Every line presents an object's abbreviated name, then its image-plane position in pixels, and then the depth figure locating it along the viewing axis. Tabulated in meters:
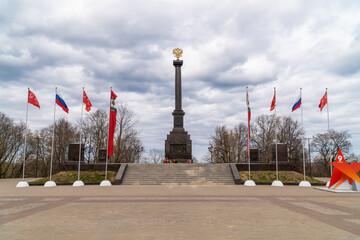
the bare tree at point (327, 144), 47.16
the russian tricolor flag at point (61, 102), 21.00
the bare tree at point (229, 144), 50.41
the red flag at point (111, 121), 20.64
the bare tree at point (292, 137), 47.47
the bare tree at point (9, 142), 41.47
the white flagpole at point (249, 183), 20.82
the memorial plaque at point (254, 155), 27.47
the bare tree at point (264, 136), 49.53
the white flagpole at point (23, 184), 20.55
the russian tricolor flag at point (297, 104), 21.55
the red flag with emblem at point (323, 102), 20.69
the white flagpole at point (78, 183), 20.64
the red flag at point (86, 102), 21.92
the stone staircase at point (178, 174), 21.95
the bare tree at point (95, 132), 44.59
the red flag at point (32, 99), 20.36
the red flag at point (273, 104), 22.18
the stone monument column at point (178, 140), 30.53
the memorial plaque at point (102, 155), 28.50
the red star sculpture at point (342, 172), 16.61
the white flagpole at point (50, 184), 20.67
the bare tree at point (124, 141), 42.97
